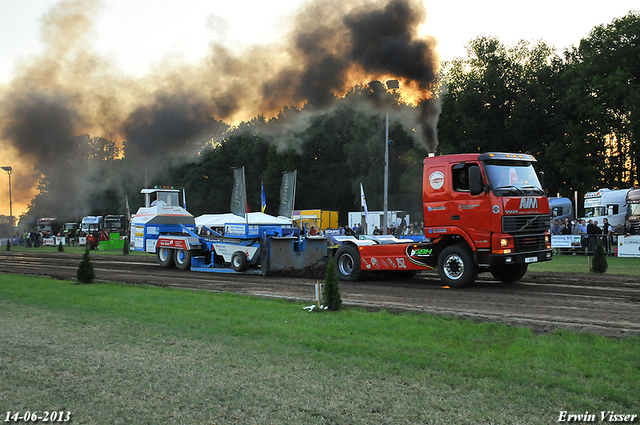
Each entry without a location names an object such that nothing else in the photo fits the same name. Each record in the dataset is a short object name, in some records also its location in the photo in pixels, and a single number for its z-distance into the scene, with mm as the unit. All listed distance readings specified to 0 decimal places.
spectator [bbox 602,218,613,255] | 24797
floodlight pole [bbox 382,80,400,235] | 23500
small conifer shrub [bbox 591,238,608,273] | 16797
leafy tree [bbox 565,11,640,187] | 41475
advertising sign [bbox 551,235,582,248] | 26172
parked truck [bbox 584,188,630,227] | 35156
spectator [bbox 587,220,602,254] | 25141
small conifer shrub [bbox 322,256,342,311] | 9891
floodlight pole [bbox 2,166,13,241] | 62950
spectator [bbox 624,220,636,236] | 28355
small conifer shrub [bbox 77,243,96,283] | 15430
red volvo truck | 12453
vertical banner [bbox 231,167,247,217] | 21391
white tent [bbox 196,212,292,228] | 27222
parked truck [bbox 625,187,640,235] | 32678
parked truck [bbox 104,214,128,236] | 59184
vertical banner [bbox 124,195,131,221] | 34406
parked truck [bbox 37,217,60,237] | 64650
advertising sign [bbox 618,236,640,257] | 23109
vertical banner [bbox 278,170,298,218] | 27769
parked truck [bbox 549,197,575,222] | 41231
